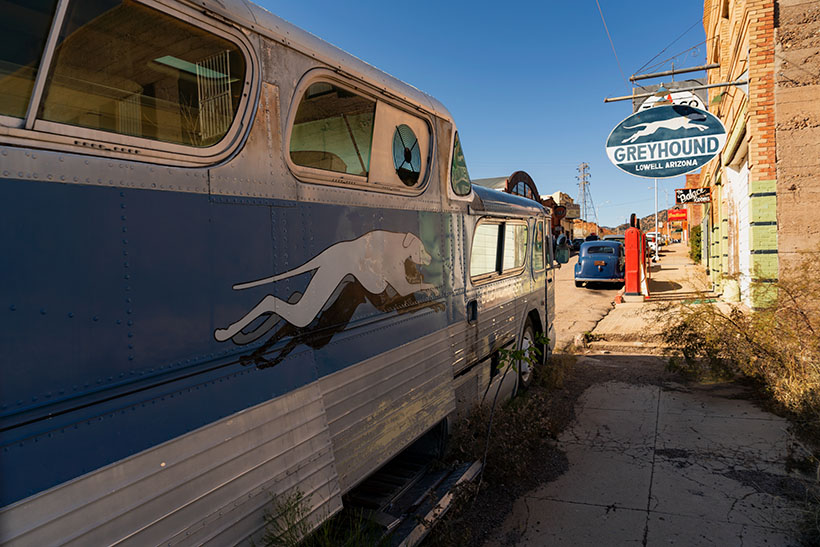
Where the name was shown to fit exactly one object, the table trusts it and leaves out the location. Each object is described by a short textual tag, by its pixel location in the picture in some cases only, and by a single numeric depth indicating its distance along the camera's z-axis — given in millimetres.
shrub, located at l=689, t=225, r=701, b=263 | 30255
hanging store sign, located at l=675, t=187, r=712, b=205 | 19284
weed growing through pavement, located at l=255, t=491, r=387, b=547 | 2311
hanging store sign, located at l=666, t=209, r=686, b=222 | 39812
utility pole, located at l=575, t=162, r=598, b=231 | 93875
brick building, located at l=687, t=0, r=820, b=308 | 8469
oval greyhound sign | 7750
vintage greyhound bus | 1650
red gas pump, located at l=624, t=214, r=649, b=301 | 15562
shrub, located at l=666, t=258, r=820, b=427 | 5363
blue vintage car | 19186
